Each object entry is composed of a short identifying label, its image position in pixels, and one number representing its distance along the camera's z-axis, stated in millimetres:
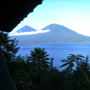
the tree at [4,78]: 2157
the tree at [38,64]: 28297
